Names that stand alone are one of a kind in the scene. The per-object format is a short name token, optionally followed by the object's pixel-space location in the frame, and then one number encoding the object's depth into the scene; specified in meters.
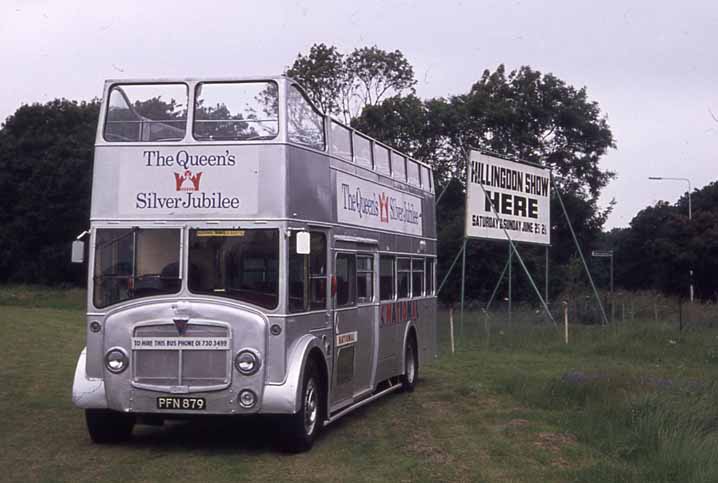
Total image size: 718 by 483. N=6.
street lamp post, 46.00
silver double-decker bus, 11.38
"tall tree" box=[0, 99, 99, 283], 54.16
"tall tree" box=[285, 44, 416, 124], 45.38
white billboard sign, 29.61
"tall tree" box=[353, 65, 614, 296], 49.91
